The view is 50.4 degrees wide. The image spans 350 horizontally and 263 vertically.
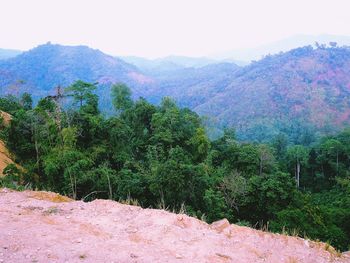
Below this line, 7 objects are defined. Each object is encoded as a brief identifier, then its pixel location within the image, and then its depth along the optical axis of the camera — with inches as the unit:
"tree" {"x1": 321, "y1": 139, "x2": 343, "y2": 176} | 1451.8
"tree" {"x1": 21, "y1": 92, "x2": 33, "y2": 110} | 1465.3
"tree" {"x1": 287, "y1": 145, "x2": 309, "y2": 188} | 1485.0
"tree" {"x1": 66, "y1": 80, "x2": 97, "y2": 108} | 1136.2
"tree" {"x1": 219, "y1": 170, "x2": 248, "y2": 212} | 849.5
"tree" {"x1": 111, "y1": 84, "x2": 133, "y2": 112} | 1362.0
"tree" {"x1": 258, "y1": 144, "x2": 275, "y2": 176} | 1151.0
